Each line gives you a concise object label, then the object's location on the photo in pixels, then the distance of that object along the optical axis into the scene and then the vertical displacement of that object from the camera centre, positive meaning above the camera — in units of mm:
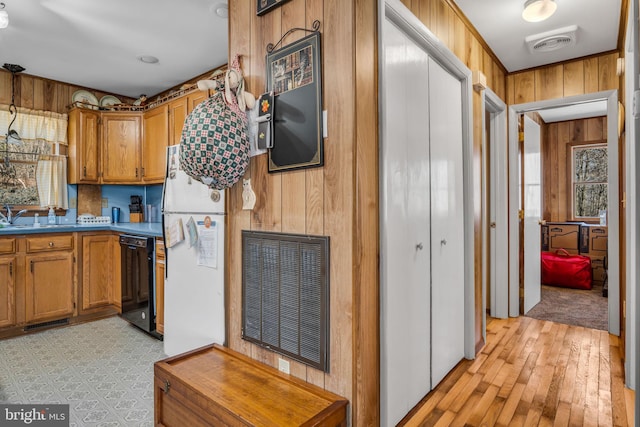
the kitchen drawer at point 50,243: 3354 -275
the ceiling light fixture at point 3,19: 2332 +1289
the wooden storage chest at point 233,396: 1354 -760
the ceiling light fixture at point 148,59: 3345 +1471
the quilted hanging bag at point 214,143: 1626 +327
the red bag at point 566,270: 4625 -769
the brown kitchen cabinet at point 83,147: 3912 +752
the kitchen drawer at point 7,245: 3184 -274
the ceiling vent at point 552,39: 2746 +1366
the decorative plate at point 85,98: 4067 +1346
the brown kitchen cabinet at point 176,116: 3621 +1017
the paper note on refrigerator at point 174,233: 2398 -130
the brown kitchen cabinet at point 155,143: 3889 +802
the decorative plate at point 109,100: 4263 +1376
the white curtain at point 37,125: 3635 +953
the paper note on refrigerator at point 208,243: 2119 -178
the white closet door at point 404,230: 1630 -87
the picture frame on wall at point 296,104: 1566 +502
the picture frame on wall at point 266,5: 1741 +1036
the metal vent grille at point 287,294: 1556 -385
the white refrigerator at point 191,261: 2102 -302
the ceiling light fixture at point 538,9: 2258 +1305
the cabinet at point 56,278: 3252 -635
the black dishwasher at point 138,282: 3074 -615
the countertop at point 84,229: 3177 -141
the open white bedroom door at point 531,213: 3639 -13
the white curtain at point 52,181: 3883 +372
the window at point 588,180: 5527 +486
